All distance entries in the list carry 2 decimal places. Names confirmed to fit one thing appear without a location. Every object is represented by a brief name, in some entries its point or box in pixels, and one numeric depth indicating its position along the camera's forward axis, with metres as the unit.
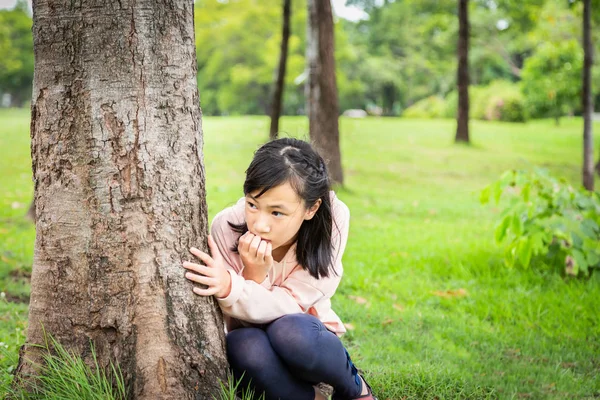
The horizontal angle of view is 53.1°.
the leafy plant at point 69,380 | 2.13
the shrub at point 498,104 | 24.69
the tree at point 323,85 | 9.03
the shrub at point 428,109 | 29.88
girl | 2.44
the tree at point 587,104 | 8.48
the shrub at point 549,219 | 4.50
